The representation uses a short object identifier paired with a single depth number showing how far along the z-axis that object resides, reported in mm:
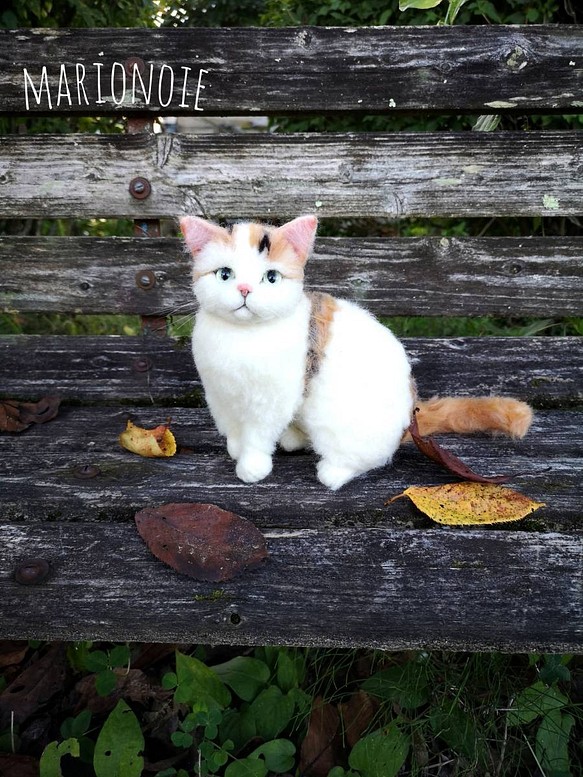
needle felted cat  413
